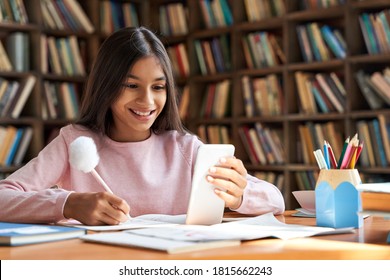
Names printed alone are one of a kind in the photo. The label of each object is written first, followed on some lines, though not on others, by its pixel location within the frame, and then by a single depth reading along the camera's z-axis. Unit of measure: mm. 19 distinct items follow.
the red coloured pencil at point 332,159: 1422
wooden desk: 1013
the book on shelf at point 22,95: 3961
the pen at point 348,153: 1392
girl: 1757
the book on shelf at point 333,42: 3709
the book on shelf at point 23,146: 3996
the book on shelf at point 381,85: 3508
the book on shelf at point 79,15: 4258
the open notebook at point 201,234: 1070
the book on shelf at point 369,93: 3586
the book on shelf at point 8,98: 3908
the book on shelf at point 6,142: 3900
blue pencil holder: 1379
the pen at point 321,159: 1423
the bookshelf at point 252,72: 3662
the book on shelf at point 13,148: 3930
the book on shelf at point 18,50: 3992
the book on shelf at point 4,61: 3918
